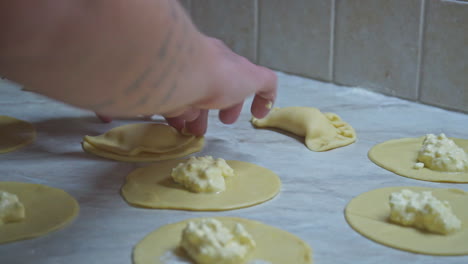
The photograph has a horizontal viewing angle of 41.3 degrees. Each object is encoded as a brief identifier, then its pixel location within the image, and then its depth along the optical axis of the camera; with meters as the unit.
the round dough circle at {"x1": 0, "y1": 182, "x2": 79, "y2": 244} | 1.00
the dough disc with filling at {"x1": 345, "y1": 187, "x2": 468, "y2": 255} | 0.95
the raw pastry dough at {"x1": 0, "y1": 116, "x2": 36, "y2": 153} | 1.39
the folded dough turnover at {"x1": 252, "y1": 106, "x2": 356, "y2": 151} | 1.40
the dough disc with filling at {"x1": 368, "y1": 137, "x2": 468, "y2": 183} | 1.20
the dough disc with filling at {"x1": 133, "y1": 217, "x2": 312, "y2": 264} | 0.92
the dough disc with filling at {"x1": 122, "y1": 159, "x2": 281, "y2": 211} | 1.10
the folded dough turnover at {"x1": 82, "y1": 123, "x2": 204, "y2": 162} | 1.33
